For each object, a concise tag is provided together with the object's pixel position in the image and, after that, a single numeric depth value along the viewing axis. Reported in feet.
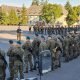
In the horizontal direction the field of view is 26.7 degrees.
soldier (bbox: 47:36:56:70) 30.31
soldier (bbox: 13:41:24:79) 22.70
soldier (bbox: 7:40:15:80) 22.84
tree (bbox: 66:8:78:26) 172.45
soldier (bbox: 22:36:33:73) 27.16
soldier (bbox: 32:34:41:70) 29.17
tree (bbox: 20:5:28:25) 186.25
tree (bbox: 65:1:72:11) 177.21
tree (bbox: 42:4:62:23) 171.11
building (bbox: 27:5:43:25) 230.62
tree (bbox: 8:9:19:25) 171.90
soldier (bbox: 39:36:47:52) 28.68
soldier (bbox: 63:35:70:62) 36.70
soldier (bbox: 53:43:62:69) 30.81
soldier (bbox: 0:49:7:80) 21.37
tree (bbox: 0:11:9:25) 161.62
